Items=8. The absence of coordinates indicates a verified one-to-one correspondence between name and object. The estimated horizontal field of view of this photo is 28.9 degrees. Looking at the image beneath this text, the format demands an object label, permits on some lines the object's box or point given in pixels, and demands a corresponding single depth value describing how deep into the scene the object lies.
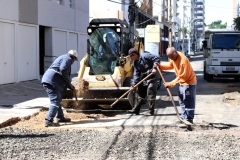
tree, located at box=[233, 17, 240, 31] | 43.03
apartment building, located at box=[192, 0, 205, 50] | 191.00
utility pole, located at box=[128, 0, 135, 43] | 21.53
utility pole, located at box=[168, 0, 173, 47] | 46.03
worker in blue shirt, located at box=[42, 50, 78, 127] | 10.76
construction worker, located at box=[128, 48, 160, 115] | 12.41
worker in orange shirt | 10.25
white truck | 23.98
